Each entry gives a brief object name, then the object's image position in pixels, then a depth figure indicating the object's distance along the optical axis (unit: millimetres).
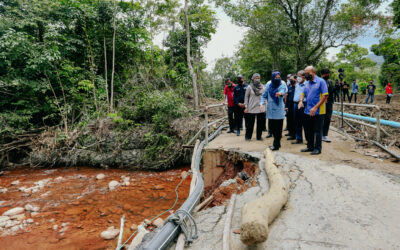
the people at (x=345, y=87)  14031
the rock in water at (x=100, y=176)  8199
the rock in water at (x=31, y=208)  5827
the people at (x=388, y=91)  13748
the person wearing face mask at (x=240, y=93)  6055
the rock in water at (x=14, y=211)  5596
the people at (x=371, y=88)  14117
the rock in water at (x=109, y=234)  4559
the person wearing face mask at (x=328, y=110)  4938
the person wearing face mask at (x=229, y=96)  6455
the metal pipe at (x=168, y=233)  1739
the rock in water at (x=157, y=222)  4849
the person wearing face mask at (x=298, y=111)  4908
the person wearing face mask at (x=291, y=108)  5734
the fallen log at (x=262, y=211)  1627
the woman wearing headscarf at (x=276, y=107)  4537
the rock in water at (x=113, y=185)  7227
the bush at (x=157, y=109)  9148
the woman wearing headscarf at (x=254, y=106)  5297
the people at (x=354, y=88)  14573
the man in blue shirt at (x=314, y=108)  4035
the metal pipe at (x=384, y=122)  3783
